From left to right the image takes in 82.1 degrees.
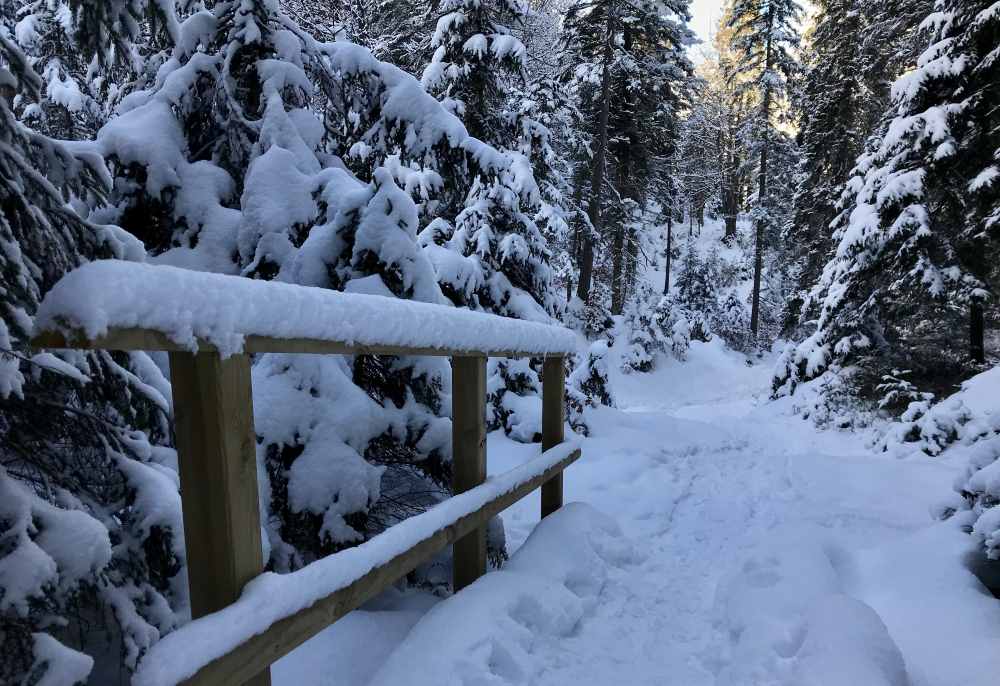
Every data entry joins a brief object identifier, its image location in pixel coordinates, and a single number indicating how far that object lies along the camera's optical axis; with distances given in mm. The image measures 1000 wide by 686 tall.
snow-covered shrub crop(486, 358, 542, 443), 7941
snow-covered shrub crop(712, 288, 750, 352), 28703
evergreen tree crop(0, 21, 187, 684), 1708
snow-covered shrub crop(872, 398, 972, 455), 6977
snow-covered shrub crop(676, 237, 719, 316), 31391
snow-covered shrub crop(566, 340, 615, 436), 11672
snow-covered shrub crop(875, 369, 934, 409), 9250
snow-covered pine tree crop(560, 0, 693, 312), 18906
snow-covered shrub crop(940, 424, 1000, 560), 3293
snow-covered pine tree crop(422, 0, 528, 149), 9586
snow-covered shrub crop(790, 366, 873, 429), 9812
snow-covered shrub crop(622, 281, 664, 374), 21391
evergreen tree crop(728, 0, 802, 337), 25453
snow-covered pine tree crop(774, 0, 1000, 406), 9227
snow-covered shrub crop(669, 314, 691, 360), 23469
